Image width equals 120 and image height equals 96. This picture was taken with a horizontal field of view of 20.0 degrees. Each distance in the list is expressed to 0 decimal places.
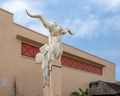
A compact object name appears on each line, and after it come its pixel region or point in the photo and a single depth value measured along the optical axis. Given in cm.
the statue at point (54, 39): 1502
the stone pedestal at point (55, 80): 1458
